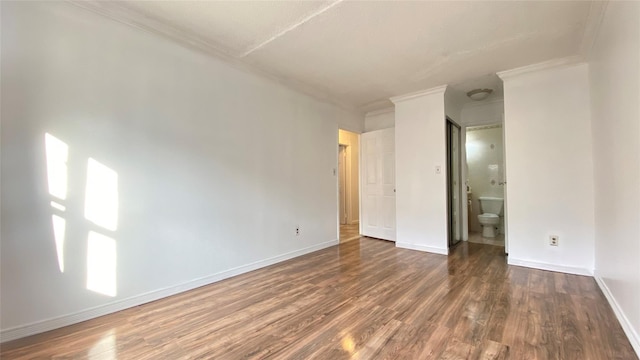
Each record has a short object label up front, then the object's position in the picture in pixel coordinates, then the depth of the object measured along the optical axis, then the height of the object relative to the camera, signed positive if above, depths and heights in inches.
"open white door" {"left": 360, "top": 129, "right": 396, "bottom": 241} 190.4 -2.5
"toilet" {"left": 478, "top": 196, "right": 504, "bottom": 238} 199.5 -26.7
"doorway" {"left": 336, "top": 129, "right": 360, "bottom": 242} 267.0 +4.8
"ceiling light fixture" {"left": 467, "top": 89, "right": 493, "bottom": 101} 159.2 +51.5
